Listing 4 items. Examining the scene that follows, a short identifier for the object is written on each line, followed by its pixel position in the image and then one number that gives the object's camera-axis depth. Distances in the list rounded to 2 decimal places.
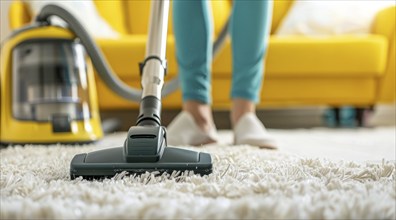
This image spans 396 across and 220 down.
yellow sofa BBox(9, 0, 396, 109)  1.98
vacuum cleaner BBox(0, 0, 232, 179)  1.35
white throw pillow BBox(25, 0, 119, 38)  1.72
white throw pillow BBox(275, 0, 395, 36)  2.18
